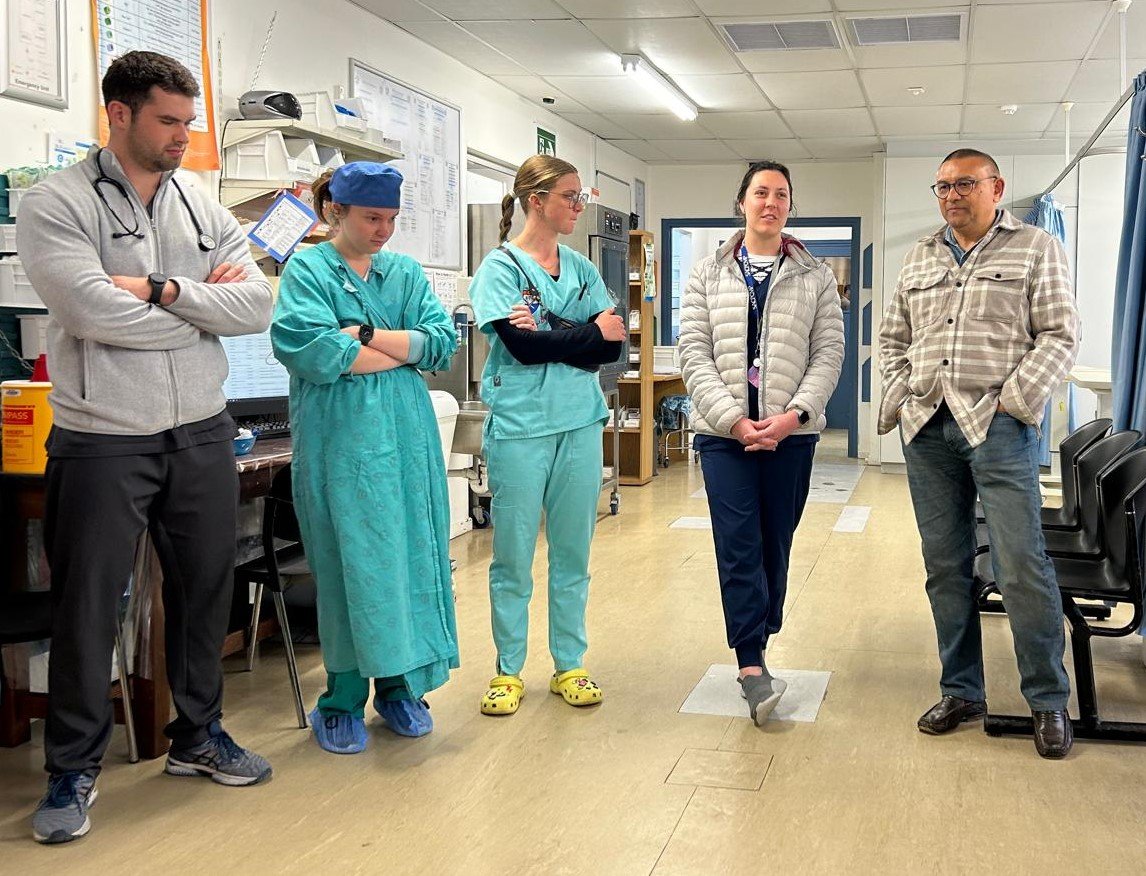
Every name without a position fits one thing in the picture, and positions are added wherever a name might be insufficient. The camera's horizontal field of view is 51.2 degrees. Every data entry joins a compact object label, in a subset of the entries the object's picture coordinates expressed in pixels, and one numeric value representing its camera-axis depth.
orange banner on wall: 3.78
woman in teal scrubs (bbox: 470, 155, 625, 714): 3.25
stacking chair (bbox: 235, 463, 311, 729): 3.17
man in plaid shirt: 2.92
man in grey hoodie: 2.47
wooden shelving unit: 8.33
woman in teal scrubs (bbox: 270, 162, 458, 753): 2.92
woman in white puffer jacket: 3.18
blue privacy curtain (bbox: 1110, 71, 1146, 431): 3.81
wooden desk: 2.98
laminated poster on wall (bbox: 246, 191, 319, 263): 3.80
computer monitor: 4.16
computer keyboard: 4.14
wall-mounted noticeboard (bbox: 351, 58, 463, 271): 5.70
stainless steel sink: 5.48
